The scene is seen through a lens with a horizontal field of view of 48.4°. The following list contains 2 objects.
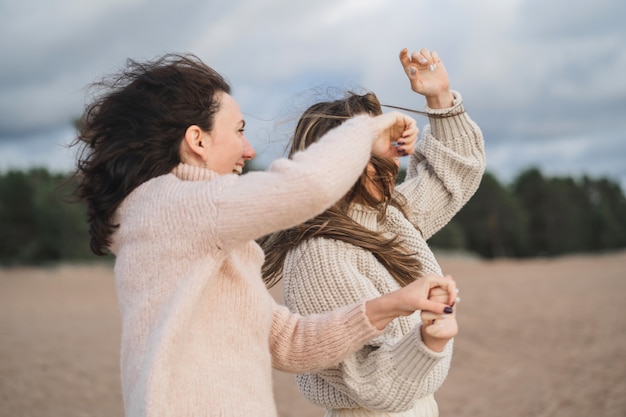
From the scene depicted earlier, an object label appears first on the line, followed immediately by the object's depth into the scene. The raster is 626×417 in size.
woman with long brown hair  2.02
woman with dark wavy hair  1.67
